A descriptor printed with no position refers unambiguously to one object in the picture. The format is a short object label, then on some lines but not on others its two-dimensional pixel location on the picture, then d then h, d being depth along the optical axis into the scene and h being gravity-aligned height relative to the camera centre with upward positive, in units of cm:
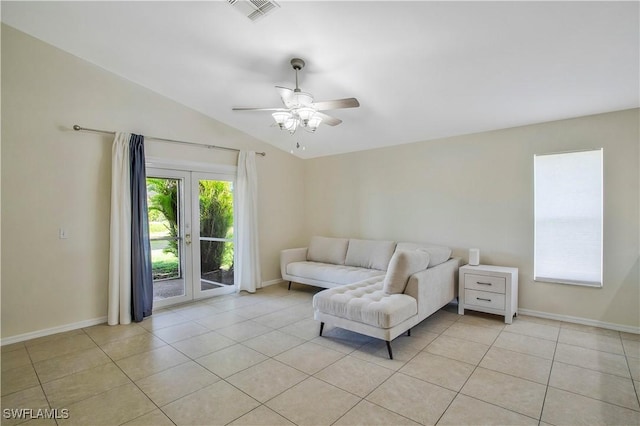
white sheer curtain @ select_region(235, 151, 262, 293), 518 -22
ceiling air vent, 251 +171
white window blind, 353 -8
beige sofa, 296 -90
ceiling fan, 284 +100
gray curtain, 391 -33
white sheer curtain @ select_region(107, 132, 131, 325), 378 -29
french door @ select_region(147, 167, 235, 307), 443 -32
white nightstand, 365 -97
